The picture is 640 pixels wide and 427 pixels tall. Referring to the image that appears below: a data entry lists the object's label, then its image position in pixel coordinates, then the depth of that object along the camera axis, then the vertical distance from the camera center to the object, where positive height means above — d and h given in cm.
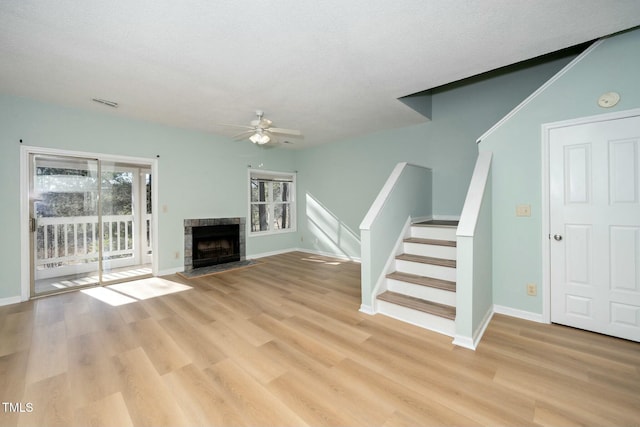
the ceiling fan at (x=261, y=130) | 361 +120
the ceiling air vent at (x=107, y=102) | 349 +160
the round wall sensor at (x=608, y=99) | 233 +104
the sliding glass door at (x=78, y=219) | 378 -9
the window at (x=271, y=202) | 619 +27
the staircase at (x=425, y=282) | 263 -85
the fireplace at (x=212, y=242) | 500 -63
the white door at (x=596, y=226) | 231 -17
